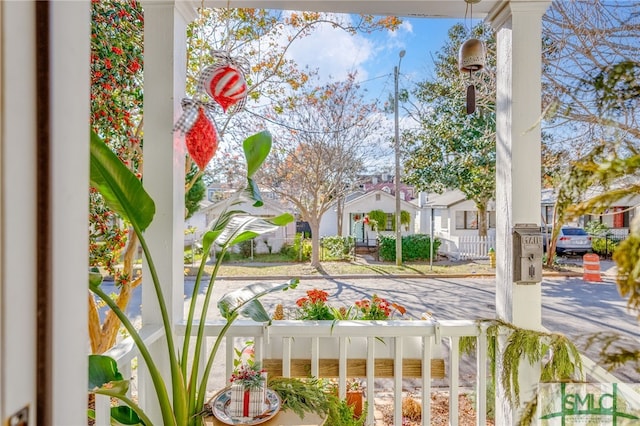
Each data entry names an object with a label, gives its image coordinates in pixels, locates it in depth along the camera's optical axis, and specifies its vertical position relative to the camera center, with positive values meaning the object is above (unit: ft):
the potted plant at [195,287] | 3.30 -0.73
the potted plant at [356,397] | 6.08 -3.23
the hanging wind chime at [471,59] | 4.84 +2.31
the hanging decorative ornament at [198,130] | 4.38 +1.18
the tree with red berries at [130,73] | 6.06 +3.09
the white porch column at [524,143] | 4.88 +1.11
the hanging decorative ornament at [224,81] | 4.35 +1.80
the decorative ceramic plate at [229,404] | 4.08 -2.29
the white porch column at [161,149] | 4.91 +1.06
